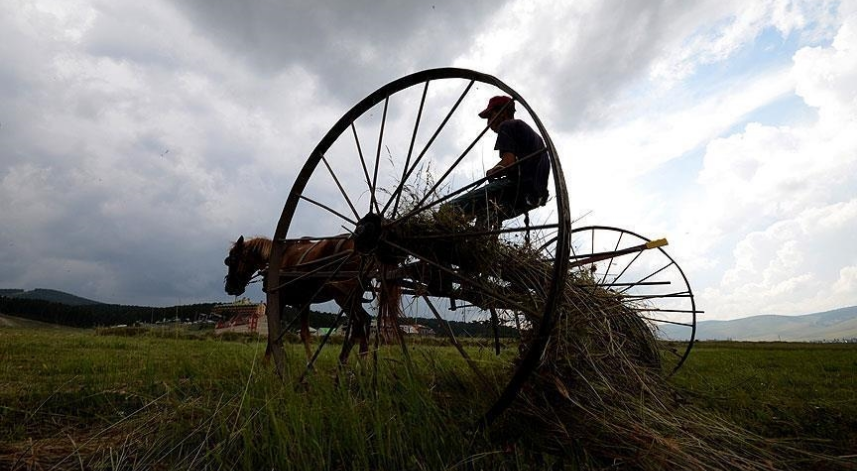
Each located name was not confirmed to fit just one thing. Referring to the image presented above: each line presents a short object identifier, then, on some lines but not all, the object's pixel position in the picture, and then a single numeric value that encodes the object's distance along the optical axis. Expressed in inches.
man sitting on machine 125.8
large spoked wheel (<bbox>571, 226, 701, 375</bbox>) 138.2
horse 213.3
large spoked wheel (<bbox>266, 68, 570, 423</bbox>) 103.7
